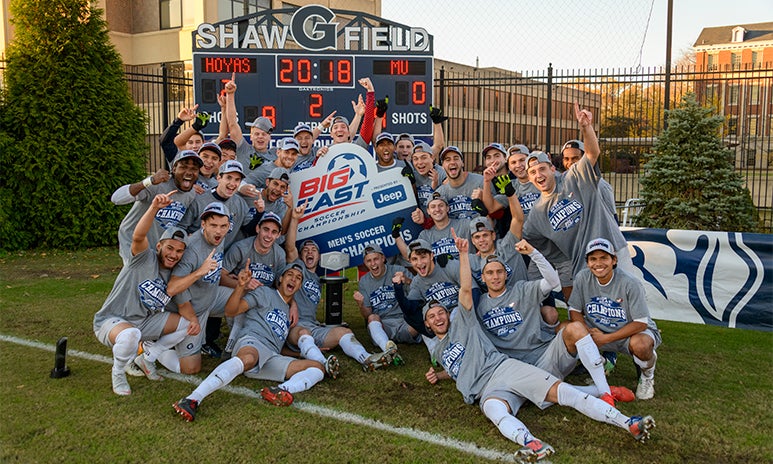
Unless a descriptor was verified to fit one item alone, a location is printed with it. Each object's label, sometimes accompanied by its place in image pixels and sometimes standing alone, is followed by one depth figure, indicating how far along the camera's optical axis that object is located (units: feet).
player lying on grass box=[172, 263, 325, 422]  15.55
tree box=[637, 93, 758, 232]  36.06
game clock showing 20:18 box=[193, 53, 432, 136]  34.68
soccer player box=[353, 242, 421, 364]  21.08
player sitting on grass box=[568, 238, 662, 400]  16.15
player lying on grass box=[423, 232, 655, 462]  13.38
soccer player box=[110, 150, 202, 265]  18.21
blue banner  22.48
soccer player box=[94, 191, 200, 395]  16.39
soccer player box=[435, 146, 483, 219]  21.49
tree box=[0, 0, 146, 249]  40.47
